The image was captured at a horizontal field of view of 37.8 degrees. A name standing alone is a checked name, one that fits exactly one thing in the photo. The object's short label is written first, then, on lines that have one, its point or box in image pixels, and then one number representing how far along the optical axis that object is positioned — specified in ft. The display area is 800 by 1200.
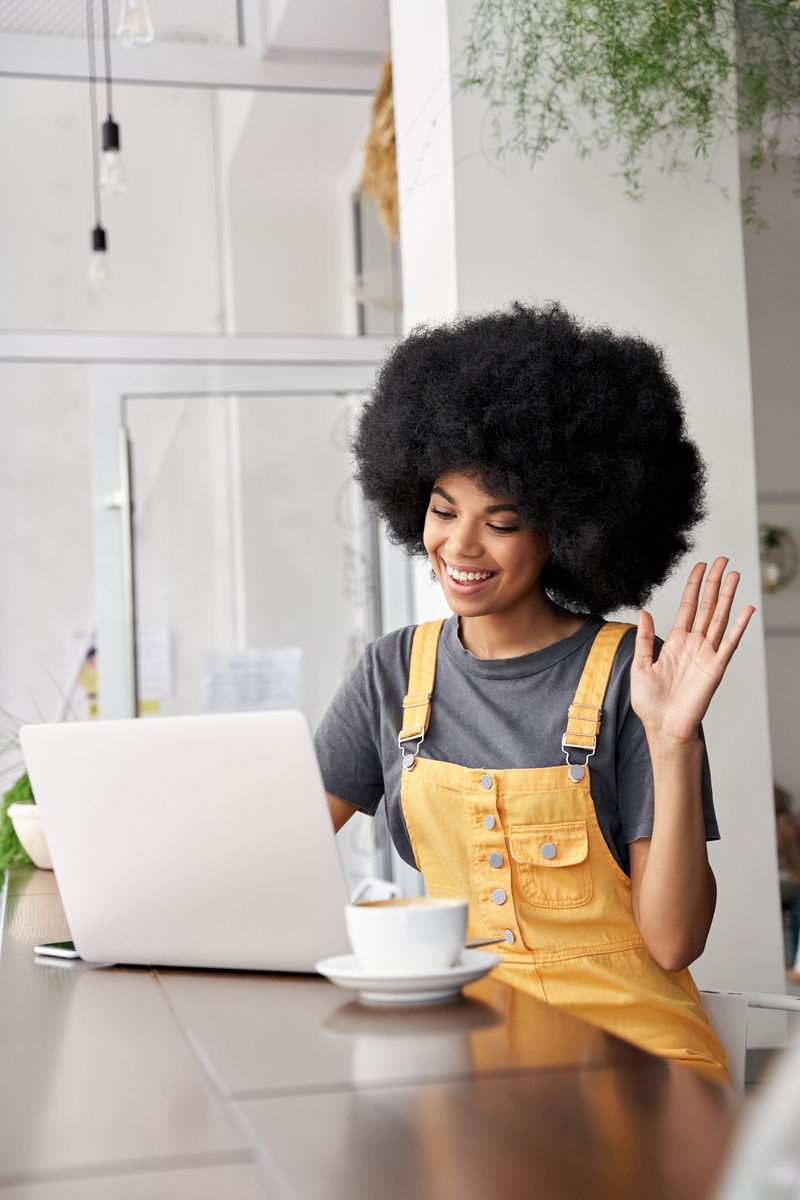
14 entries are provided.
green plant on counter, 6.83
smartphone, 4.00
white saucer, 2.97
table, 1.97
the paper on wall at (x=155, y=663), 11.94
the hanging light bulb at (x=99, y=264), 12.51
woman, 4.52
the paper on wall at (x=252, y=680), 12.20
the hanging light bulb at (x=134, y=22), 9.26
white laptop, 3.33
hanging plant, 6.72
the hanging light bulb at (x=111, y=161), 11.07
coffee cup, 2.97
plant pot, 6.36
